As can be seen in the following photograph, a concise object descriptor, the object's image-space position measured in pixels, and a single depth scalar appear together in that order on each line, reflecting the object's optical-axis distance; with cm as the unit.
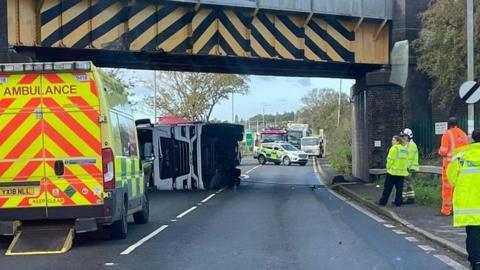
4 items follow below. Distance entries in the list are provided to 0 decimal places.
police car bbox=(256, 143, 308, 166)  5231
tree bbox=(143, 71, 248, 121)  5500
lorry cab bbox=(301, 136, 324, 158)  6675
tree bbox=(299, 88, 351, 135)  8811
